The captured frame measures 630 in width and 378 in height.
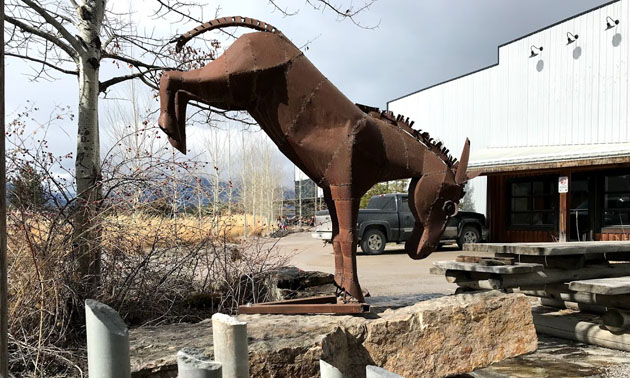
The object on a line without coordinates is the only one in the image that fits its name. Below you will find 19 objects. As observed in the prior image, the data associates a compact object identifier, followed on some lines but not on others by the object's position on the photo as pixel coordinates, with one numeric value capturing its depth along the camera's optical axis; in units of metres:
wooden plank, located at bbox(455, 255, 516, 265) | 4.97
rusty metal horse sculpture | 3.20
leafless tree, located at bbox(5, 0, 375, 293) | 4.41
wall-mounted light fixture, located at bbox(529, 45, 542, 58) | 14.77
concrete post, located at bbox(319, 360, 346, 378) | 1.19
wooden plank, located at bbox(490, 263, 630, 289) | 4.89
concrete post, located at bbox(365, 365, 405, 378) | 0.99
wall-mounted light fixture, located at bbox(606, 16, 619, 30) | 12.56
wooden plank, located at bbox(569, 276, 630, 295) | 4.28
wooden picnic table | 4.72
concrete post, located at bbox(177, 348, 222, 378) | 1.14
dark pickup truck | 13.81
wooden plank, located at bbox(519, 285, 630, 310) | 4.71
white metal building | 12.49
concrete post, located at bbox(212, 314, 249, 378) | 1.54
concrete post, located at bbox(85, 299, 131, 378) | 1.18
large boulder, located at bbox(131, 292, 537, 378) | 2.77
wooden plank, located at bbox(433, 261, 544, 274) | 4.67
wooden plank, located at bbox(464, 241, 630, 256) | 4.91
